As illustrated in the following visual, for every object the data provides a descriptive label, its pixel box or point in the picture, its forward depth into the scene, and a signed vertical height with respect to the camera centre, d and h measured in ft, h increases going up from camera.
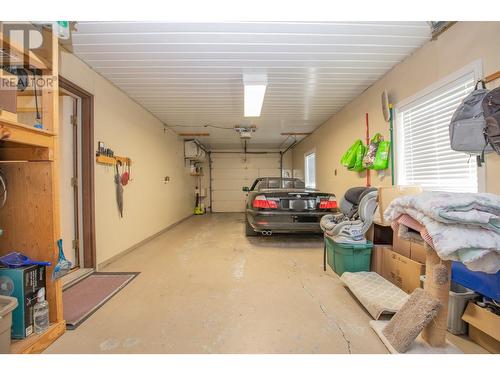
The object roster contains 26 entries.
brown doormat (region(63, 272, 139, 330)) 5.54 -3.19
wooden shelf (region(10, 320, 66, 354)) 4.10 -2.97
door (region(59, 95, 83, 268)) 8.17 +0.39
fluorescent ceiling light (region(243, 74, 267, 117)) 9.70 +4.58
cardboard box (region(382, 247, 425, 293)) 5.82 -2.50
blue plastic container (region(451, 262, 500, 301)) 3.99 -1.93
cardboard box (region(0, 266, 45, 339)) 4.32 -2.05
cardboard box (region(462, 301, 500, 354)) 3.92 -2.69
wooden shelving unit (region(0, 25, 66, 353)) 4.87 -0.12
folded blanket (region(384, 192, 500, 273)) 3.33 -0.74
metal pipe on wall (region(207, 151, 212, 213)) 28.91 +1.97
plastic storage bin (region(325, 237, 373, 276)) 7.16 -2.39
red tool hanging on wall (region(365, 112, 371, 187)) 11.02 +1.97
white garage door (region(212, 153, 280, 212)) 28.99 +1.26
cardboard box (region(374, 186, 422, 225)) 6.68 -0.34
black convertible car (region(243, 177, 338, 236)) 10.70 -1.23
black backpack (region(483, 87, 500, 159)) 4.60 +1.38
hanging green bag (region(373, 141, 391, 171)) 9.45 +1.19
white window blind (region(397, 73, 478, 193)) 6.40 +1.33
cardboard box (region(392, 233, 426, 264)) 6.12 -1.97
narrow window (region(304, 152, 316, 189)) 20.84 +1.53
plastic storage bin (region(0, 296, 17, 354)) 3.71 -2.26
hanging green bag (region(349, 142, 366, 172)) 11.19 +1.44
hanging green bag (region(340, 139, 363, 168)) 11.56 +1.56
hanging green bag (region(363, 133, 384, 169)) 10.07 +1.54
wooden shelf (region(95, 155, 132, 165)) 9.08 +1.30
